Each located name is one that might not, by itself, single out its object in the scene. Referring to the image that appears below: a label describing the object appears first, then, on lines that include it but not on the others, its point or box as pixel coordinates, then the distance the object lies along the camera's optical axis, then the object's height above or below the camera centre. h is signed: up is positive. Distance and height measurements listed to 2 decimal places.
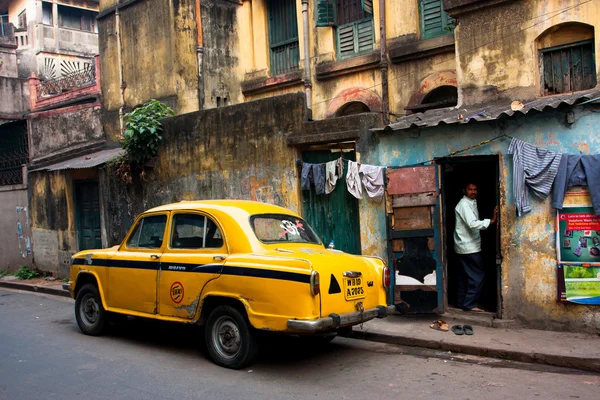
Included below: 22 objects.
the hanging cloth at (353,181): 8.87 +0.14
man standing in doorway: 8.28 -0.95
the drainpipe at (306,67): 13.70 +3.11
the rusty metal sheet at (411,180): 8.14 +0.09
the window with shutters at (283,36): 14.40 +4.14
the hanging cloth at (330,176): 9.26 +0.25
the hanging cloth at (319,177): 9.39 +0.24
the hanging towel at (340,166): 9.20 +0.40
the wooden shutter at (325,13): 13.28 +4.26
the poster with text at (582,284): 7.02 -1.36
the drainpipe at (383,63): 12.31 +2.79
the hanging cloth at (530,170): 7.21 +0.13
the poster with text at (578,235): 7.05 -0.74
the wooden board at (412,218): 8.18 -0.47
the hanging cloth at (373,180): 8.66 +0.13
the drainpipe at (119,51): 15.63 +4.27
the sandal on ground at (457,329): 7.33 -1.95
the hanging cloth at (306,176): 9.54 +0.27
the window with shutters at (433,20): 11.69 +3.54
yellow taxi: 5.61 -0.92
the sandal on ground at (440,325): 7.55 -1.94
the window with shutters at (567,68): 8.45 +1.70
